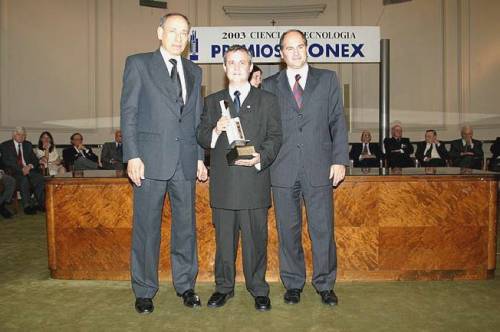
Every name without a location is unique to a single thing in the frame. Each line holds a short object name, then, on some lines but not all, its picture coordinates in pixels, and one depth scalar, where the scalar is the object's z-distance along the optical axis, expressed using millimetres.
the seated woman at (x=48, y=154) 6543
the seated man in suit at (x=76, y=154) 6778
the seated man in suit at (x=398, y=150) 6789
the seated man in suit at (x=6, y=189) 5676
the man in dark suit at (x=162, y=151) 2395
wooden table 2959
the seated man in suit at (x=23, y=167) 6137
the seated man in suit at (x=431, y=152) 6914
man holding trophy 2400
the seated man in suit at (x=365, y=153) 6898
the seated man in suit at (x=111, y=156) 6586
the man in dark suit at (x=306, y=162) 2514
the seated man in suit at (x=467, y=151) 6772
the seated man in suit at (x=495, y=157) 6623
